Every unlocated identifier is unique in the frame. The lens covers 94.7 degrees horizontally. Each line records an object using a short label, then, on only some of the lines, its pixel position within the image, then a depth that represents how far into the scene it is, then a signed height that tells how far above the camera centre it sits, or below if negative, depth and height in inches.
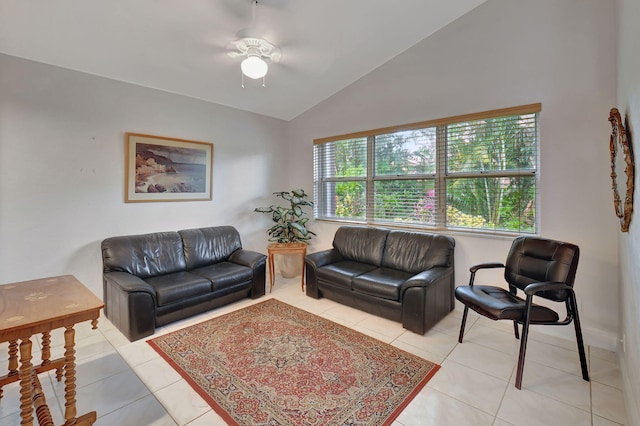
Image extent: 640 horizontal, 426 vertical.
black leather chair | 82.4 -22.8
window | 116.3 +19.8
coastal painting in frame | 135.9 +22.2
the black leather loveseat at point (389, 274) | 110.5 -26.1
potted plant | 173.6 -6.2
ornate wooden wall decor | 65.4 +12.7
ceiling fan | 101.4 +60.4
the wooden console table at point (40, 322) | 55.9 -20.9
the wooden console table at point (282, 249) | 162.1 -19.6
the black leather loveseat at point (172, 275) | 106.7 -26.7
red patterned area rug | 72.1 -46.6
